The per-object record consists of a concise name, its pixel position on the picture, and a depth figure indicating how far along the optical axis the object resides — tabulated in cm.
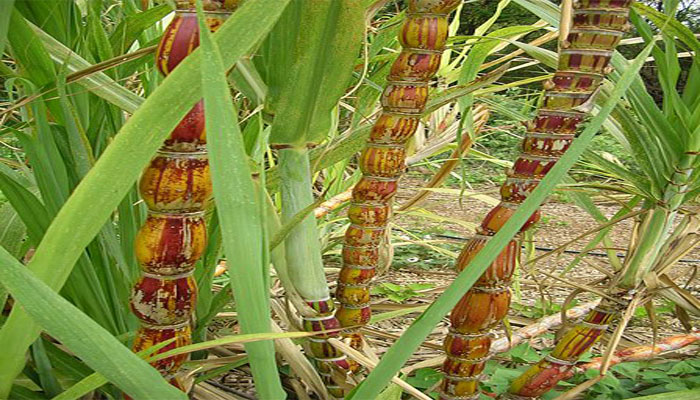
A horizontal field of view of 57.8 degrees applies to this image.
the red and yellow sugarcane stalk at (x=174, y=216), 28
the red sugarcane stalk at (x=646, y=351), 68
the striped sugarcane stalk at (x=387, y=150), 42
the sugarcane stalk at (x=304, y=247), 44
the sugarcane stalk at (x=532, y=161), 38
